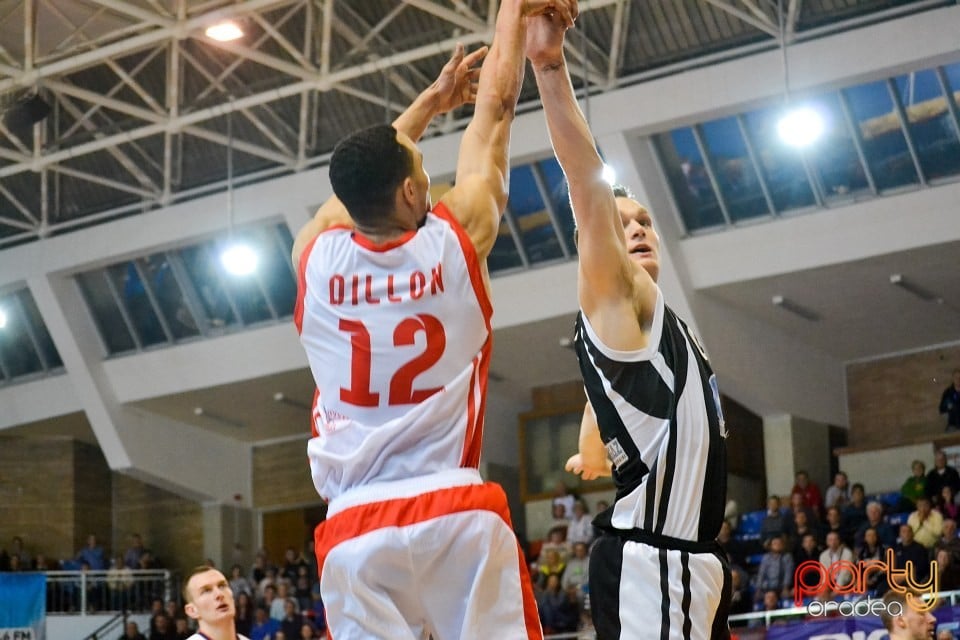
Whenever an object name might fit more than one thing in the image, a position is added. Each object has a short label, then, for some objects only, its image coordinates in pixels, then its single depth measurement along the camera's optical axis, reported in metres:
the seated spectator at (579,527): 24.39
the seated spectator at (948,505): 19.81
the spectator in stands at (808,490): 22.77
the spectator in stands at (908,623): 8.72
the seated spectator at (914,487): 21.62
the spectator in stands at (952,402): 23.81
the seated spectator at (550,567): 22.88
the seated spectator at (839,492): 22.09
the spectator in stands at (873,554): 17.91
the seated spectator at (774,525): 21.17
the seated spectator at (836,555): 18.55
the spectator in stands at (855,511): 20.83
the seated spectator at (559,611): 21.05
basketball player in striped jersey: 4.94
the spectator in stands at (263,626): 23.53
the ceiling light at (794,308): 23.59
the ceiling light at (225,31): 21.53
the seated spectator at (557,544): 23.94
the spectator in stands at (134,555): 29.66
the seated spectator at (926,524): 19.20
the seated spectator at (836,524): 20.00
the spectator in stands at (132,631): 25.36
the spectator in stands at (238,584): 26.89
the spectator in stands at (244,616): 24.84
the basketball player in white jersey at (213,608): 8.94
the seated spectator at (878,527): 19.34
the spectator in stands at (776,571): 19.42
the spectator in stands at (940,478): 21.09
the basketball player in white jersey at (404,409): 4.35
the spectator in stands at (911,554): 17.77
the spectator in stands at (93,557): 29.47
